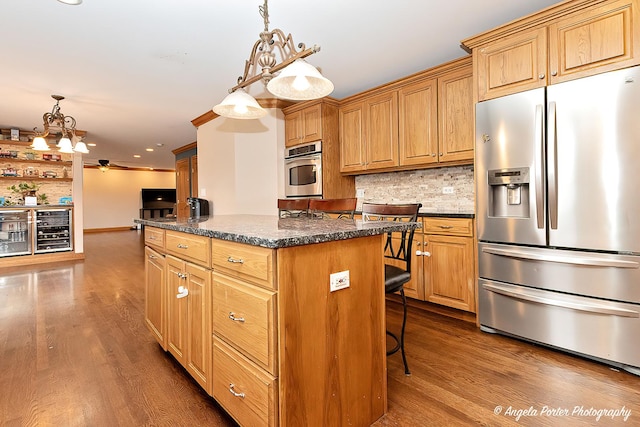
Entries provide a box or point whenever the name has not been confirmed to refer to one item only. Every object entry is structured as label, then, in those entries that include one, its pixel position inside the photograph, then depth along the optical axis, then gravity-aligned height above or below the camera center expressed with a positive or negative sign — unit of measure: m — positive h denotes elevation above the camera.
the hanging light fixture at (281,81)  1.57 +0.69
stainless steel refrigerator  1.82 -0.06
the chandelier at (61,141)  3.82 +0.97
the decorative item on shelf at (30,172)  5.77 +0.77
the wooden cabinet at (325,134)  3.77 +0.92
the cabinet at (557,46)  1.82 +1.03
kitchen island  1.10 -0.43
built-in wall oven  3.77 +0.49
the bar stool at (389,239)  1.70 -0.18
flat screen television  11.70 +0.53
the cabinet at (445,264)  2.57 -0.49
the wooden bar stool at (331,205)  2.23 +0.03
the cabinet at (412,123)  2.82 +0.86
